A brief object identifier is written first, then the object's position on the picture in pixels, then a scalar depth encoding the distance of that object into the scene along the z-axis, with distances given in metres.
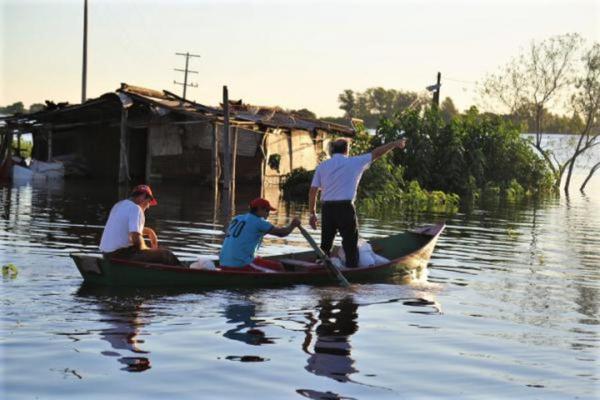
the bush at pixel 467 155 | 39.47
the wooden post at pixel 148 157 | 36.35
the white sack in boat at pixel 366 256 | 13.87
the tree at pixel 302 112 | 42.61
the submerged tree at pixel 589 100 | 51.12
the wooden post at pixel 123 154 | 34.09
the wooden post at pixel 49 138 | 37.94
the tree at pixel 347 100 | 130.88
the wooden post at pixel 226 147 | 30.48
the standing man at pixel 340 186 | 12.96
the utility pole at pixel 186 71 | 74.12
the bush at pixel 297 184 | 34.88
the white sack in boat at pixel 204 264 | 12.44
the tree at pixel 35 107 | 114.64
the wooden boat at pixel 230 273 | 11.72
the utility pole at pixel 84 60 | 47.06
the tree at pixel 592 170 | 52.41
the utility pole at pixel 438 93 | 46.72
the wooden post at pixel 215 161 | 33.28
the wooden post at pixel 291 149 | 38.97
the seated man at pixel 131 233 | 11.72
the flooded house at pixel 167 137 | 34.62
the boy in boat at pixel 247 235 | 12.29
